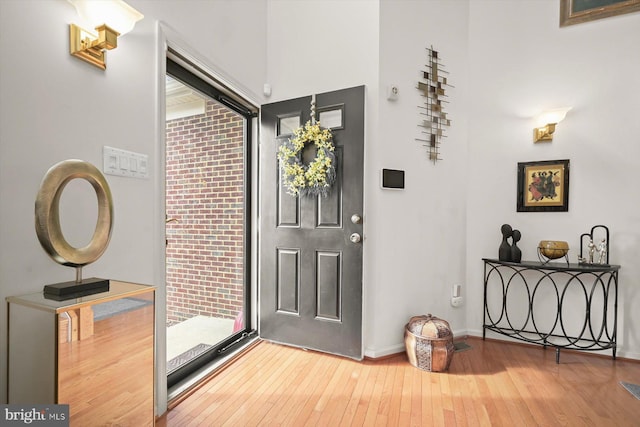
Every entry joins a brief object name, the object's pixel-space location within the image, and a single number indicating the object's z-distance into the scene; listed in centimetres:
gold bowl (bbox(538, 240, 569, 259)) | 242
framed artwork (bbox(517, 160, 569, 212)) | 259
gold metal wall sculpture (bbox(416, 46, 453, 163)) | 262
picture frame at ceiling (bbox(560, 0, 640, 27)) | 244
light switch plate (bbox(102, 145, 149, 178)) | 134
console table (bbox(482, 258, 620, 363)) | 240
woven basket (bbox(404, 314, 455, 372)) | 214
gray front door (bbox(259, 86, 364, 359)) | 229
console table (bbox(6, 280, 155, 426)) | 90
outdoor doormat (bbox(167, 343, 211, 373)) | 207
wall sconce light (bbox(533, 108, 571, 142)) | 252
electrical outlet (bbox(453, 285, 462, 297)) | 277
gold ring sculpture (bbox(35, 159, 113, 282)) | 94
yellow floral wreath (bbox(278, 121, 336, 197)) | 231
